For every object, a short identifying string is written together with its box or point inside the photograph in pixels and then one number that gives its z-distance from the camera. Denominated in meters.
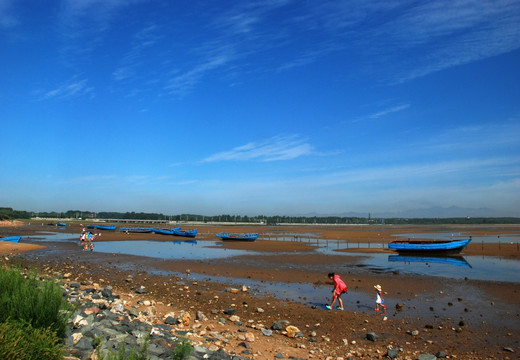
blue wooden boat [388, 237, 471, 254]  37.22
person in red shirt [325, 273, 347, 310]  14.82
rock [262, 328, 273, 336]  11.20
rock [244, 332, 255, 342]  10.43
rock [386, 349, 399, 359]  9.77
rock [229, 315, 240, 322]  12.48
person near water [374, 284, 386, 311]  14.44
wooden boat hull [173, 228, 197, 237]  60.31
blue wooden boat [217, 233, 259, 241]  54.63
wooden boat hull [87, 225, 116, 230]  77.38
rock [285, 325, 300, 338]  11.15
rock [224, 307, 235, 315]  13.27
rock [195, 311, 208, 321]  12.26
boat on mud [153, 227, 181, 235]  65.32
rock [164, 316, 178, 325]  11.34
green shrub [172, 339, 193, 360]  7.28
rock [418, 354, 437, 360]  9.59
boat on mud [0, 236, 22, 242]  39.12
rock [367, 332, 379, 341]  11.11
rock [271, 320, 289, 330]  11.73
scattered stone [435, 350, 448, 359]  9.95
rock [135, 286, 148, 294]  15.87
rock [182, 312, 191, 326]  11.49
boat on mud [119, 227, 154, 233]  70.76
